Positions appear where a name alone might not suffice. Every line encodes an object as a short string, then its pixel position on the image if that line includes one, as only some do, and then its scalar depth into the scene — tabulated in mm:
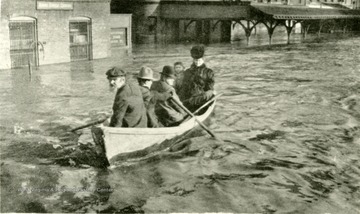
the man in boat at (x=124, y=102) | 7172
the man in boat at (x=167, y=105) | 8617
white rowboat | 7363
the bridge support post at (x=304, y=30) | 38312
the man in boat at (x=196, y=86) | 10664
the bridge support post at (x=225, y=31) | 38000
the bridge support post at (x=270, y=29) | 33125
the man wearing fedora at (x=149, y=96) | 7938
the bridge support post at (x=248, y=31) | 32969
